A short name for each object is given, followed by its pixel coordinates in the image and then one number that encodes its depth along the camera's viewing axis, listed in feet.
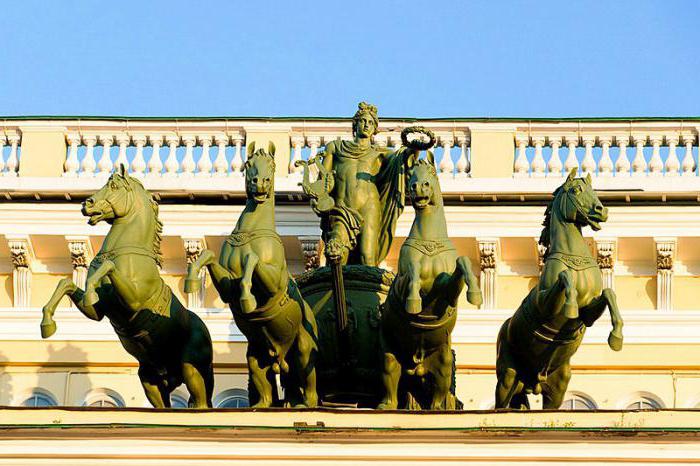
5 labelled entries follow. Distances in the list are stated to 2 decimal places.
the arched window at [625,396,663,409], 121.91
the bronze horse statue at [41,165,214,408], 102.68
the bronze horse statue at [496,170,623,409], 102.37
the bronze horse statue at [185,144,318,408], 101.30
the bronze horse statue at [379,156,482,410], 100.68
